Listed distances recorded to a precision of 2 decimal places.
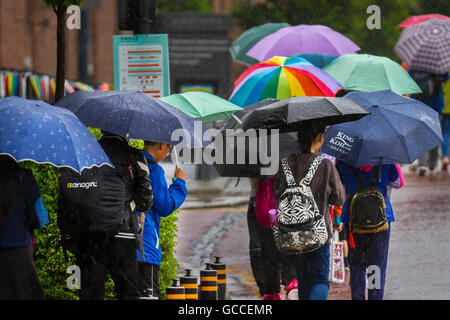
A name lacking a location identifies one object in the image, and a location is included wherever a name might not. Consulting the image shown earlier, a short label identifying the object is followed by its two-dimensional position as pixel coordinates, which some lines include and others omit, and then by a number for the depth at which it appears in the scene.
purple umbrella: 25.75
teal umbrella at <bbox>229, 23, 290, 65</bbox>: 30.67
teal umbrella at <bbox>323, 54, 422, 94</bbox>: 20.20
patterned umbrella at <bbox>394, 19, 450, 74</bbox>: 32.12
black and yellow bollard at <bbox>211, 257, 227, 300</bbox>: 17.86
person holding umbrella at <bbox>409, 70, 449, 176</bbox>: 32.97
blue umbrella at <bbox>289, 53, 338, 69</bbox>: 23.37
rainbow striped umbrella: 18.98
